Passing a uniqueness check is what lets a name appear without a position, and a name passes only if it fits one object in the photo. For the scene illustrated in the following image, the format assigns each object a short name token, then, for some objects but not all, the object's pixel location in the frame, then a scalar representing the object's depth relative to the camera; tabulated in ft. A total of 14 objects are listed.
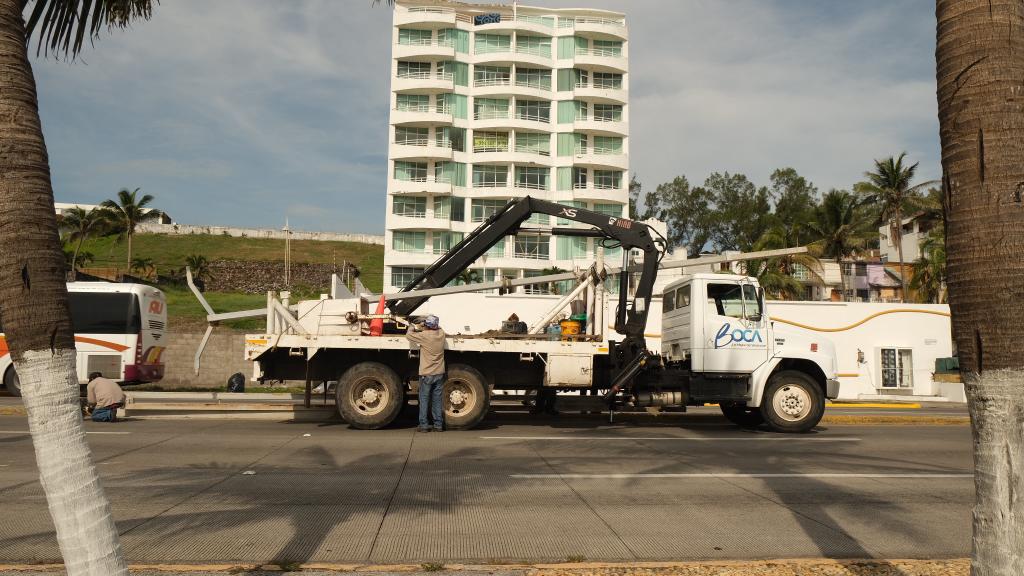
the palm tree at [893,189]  167.32
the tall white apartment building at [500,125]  186.19
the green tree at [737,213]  262.06
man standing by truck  40.37
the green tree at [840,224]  167.32
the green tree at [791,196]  264.93
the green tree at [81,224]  189.67
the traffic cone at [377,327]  43.86
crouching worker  44.78
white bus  72.18
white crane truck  42.04
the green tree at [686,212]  270.05
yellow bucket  43.96
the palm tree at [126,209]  196.54
